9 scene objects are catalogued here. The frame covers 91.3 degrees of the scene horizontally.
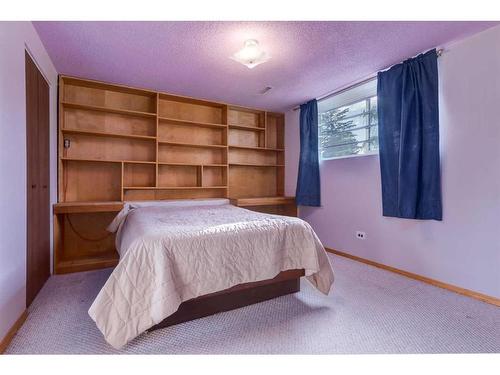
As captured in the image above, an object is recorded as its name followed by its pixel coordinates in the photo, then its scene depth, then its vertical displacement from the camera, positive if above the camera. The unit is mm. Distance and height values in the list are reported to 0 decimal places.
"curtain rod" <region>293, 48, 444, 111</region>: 2187 +1226
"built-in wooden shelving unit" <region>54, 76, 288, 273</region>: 2832 +447
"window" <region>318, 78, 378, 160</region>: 2887 +834
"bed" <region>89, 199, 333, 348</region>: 1352 -526
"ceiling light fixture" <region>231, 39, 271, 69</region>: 1960 +1085
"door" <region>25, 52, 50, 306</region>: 1830 +49
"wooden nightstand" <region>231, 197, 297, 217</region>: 3455 -259
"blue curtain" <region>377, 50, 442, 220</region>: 2213 +470
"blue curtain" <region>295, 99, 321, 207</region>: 3500 +400
